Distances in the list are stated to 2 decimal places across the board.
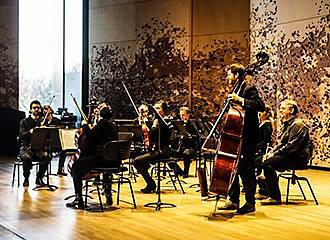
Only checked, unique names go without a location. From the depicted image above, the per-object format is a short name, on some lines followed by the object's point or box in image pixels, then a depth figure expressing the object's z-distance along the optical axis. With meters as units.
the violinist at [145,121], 7.88
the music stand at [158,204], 6.64
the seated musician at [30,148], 8.29
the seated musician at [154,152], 7.54
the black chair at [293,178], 7.17
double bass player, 6.13
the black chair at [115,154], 6.46
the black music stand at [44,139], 7.97
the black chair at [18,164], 8.55
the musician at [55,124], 9.73
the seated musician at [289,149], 6.89
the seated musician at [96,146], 6.57
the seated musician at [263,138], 7.46
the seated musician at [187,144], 9.44
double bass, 5.99
